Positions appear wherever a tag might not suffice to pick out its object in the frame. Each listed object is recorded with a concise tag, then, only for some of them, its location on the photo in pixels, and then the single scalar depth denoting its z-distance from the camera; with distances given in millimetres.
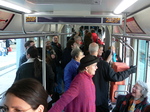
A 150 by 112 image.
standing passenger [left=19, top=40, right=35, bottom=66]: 3592
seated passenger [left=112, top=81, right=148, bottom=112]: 2518
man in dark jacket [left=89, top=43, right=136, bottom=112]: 2951
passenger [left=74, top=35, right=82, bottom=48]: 4789
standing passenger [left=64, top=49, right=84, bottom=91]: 3273
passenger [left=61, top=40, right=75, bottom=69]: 4564
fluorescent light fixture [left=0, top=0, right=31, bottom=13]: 2237
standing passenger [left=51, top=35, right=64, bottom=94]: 5045
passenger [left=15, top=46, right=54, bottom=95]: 2836
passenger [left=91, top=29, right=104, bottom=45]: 6083
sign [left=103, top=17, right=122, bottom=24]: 3079
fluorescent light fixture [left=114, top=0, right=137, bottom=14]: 2209
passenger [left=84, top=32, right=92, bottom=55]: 4668
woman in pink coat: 2307
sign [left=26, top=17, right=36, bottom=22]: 3166
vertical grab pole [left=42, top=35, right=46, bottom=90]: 2686
